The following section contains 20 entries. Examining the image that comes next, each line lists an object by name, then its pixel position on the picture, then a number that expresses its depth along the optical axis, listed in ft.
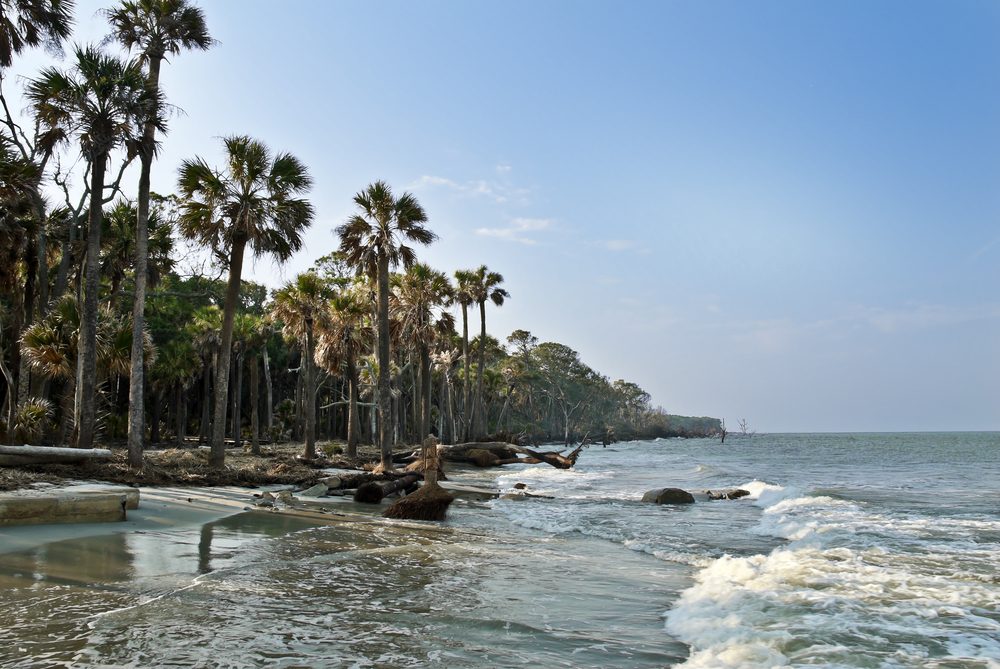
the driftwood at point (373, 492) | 58.03
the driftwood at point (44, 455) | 46.34
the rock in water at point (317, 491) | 59.36
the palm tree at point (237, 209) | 65.10
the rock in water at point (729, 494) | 75.87
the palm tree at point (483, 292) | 159.84
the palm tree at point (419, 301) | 118.52
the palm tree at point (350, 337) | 100.12
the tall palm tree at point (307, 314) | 91.61
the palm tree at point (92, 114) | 53.91
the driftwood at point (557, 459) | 114.62
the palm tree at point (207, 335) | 127.65
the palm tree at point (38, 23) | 51.80
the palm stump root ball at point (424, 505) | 48.78
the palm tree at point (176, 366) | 127.95
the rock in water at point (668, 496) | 67.97
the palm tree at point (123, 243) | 80.94
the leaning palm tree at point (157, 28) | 61.16
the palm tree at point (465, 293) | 157.28
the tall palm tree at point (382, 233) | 92.22
